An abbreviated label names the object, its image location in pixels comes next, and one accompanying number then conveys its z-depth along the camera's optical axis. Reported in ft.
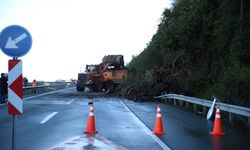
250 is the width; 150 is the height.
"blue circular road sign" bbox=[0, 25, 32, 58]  21.31
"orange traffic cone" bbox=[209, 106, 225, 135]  32.84
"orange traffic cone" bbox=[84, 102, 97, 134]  31.90
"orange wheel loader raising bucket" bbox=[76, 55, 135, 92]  105.06
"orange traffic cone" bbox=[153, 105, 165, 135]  32.48
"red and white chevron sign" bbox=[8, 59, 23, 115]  21.36
